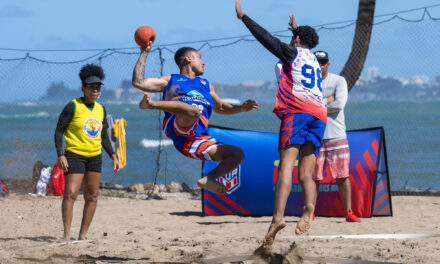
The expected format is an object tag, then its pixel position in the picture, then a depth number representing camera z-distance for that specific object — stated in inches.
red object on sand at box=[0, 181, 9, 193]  838.1
